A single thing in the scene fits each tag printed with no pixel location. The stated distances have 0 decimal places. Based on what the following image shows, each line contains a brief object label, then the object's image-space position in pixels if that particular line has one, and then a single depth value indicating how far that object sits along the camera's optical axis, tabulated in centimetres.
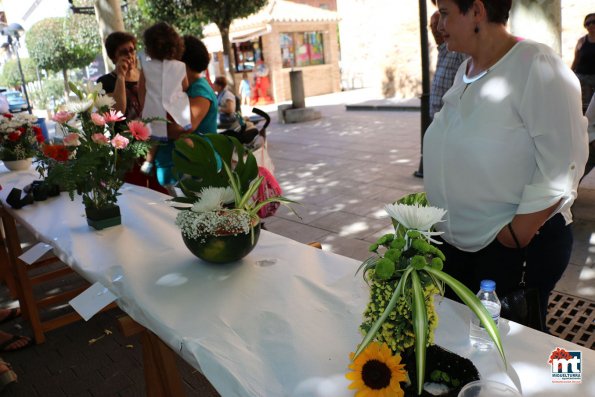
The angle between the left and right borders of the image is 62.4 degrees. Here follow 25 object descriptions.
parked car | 1667
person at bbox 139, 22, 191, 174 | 305
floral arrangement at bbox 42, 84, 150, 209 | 211
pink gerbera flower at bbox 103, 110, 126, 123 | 219
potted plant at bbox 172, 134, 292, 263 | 169
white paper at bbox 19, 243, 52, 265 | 215
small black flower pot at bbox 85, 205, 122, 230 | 228
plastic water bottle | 119
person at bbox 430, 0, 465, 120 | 398
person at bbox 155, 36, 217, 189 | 316
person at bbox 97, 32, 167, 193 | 337
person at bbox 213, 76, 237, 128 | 680
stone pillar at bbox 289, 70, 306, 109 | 1147
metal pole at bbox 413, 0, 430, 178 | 551
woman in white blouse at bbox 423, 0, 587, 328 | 135
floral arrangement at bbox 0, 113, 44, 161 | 365
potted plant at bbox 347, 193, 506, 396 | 97
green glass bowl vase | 169
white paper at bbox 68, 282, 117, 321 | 159
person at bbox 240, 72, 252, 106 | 1797
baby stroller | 374
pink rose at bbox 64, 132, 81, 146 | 216
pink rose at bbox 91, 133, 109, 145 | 212
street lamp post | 1197
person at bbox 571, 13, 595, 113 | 526
